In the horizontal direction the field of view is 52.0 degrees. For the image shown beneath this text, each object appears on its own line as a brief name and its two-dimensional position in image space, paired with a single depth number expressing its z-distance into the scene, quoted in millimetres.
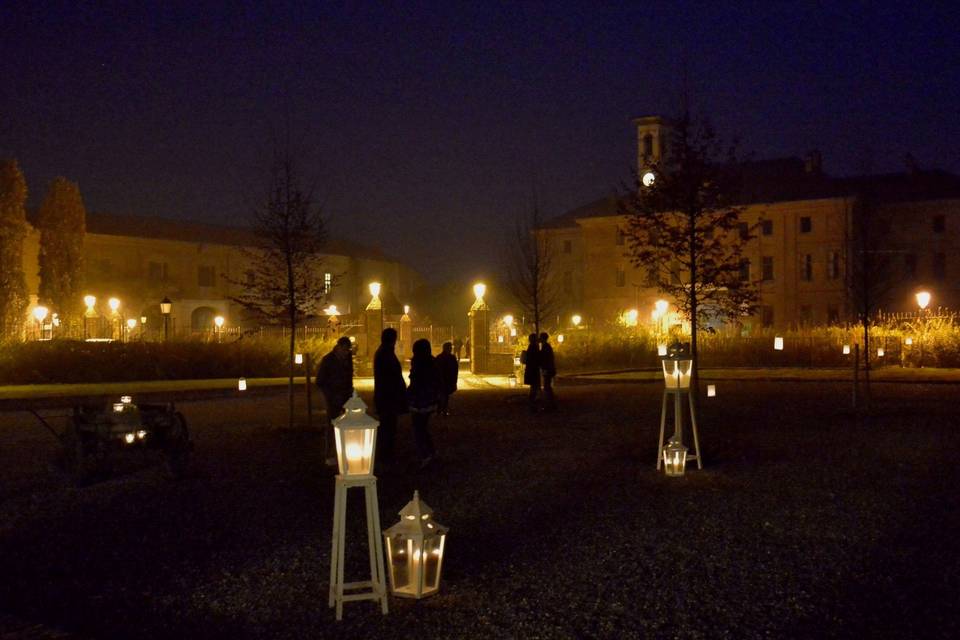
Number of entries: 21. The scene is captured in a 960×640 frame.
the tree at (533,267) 29172
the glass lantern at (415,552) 6574
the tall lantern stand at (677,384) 11578
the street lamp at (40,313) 44188
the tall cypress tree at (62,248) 47156
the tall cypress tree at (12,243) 38750
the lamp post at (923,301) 34184
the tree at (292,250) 17422
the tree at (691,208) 14234
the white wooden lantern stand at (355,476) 6449
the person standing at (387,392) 12234
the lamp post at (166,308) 33719
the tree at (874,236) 44000
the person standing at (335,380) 12594
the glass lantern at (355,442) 6473
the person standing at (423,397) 12070
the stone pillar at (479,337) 34219
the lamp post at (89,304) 48594
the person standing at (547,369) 18766
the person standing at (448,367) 16766
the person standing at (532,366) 18922
